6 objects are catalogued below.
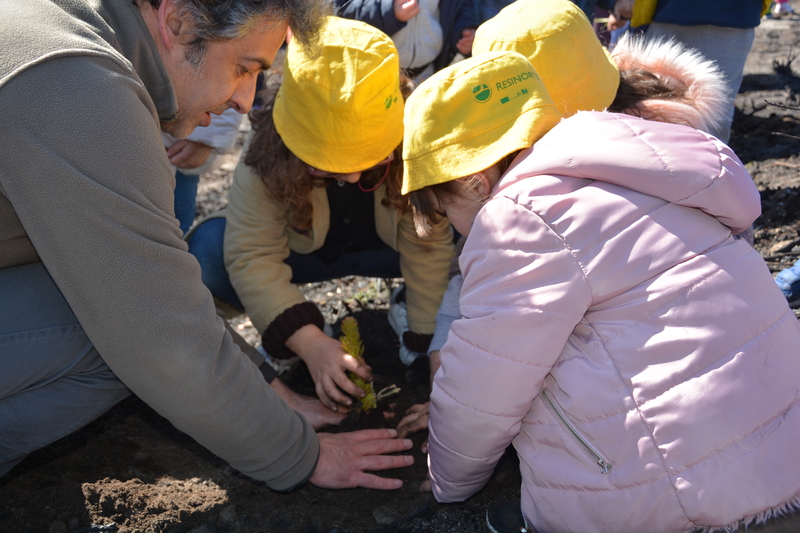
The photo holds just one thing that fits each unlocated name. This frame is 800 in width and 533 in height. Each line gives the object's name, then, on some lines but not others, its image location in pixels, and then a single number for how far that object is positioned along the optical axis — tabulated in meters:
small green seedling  2.39
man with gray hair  1.31
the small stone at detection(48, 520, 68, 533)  1.79
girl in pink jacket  1.49
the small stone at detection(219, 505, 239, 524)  1.99
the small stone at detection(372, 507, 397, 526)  2.08
